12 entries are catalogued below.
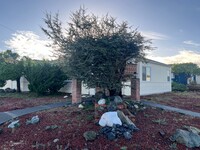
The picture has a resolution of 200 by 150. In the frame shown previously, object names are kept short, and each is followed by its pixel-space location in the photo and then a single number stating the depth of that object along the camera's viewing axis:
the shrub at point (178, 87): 20.37
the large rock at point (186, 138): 4.29
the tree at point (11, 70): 15.16
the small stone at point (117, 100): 6.68
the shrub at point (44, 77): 12.75
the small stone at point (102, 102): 6.59
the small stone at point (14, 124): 5.66
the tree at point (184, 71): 26.92
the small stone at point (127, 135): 4.40
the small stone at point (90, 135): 4.33
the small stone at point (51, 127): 5.22
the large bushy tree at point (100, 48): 6.74
